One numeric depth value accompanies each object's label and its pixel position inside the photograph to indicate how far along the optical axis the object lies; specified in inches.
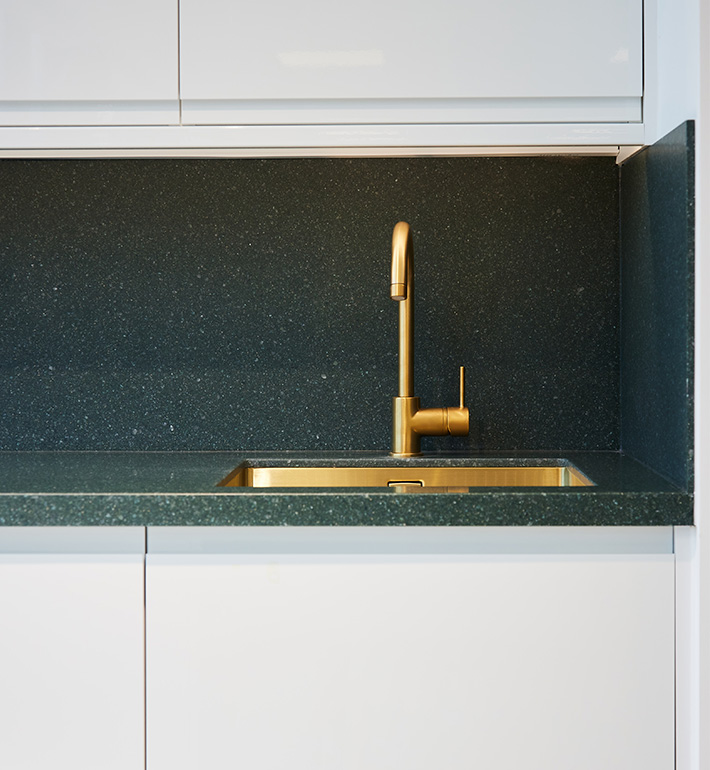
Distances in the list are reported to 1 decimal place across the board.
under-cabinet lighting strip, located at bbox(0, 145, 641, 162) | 53.4
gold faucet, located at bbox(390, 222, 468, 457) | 58.5
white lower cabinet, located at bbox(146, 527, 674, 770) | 44.1
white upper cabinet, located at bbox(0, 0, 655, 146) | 50.8
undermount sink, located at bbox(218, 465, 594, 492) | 60.1
